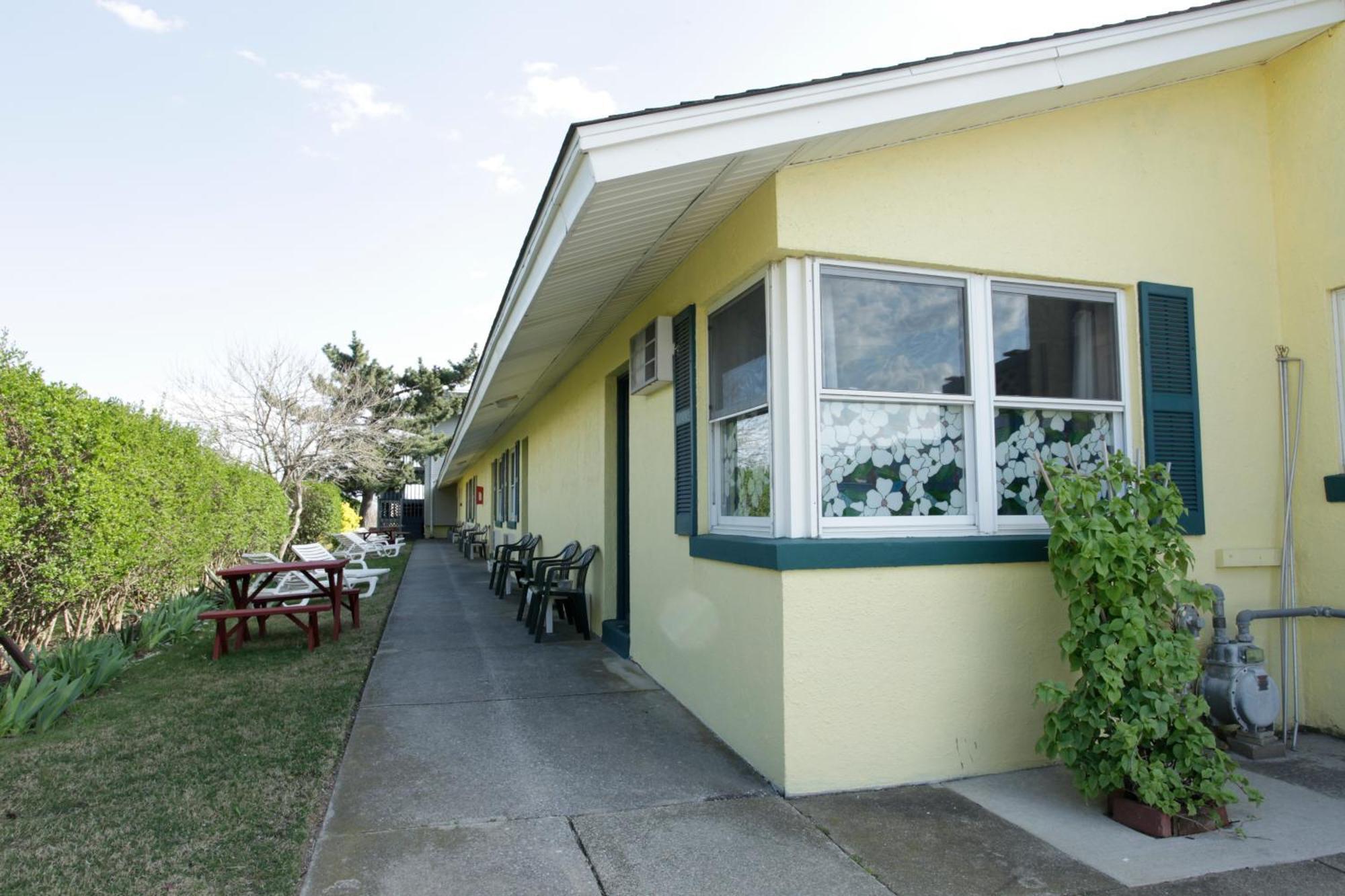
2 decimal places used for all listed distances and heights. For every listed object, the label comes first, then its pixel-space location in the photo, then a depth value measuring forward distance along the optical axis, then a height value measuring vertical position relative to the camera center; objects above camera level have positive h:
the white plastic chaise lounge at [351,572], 10.01 -0.92
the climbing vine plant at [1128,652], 3.19 -0.62
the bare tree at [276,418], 24.47 +2.68
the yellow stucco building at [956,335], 3.74 +0.87
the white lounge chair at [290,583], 10.21 -1.04
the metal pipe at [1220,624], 4.23 -0.66
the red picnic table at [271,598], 7.35 -0.91
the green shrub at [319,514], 24.03 -0.25
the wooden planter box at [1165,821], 3.18 -1.28
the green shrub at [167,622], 7.41 -1.11
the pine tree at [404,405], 31.67 +4.21
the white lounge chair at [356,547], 15.50 -0.91
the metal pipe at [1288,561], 4.55 -0.36
